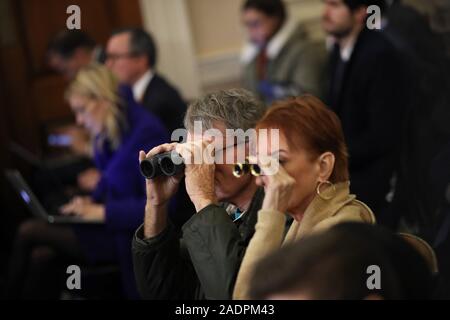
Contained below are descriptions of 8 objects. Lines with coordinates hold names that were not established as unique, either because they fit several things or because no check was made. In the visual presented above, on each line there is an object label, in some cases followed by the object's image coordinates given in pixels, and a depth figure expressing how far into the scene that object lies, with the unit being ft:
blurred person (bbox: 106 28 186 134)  19.16
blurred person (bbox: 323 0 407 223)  15.24
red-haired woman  8.55
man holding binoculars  8.82
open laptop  19.43
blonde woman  13.80
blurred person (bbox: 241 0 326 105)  22.18
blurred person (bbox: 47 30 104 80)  23.30
